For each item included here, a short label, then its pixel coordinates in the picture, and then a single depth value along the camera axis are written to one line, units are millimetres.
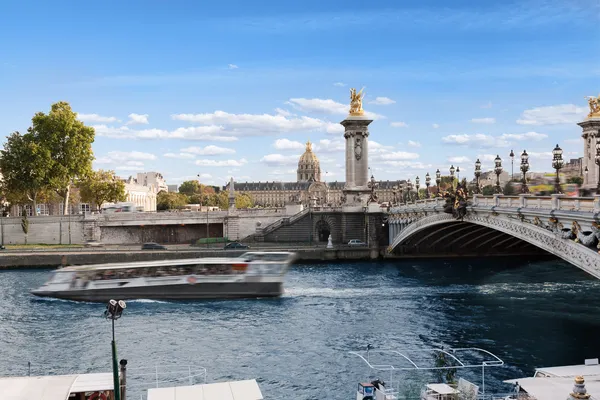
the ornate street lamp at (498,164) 37650
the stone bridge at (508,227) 26500
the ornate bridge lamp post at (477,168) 42544
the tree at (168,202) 136500
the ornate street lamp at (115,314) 14976
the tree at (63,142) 74812
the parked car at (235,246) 69688
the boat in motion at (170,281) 46594
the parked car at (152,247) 70688
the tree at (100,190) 85688
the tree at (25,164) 73062
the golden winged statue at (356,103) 80750
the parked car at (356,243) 72700
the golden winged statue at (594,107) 75700
